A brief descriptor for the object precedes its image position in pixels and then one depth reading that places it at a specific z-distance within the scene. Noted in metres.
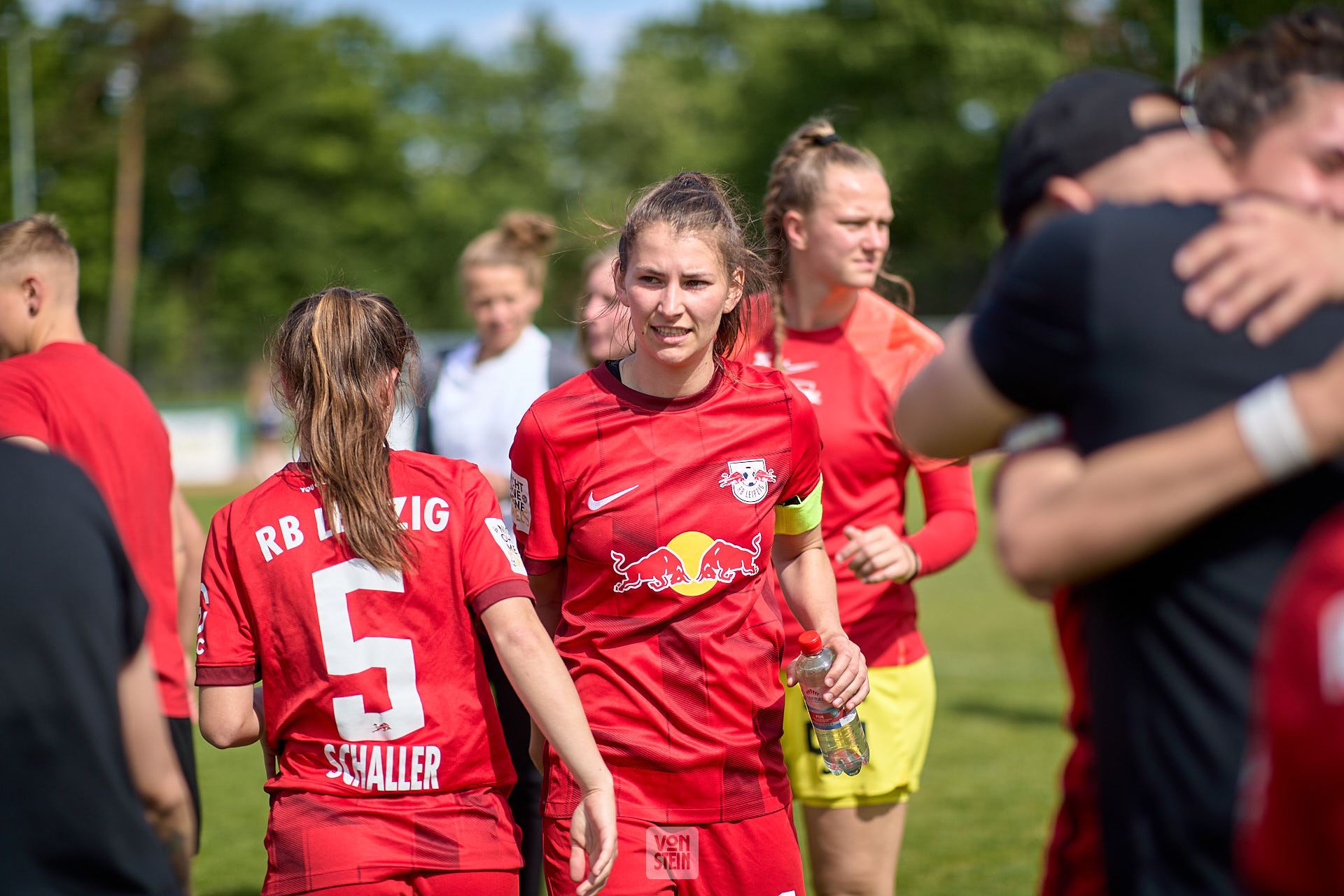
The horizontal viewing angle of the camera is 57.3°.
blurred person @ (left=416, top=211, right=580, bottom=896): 5.22
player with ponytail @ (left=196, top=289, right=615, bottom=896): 2.66
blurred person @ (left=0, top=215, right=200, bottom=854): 3.39
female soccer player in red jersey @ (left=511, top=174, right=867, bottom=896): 2.95
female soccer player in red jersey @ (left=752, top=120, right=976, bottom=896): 3.71
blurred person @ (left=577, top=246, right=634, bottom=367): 4.71
